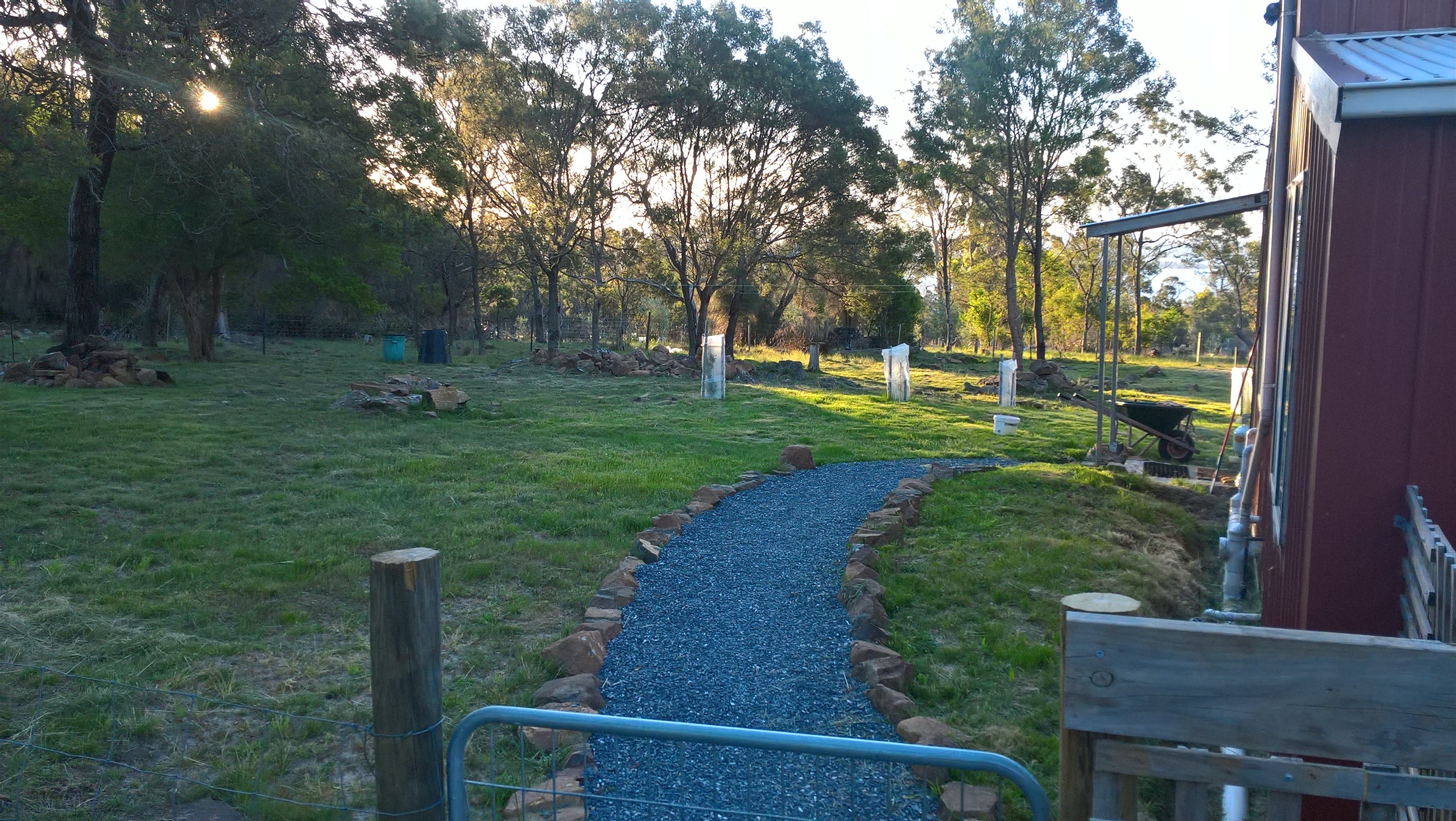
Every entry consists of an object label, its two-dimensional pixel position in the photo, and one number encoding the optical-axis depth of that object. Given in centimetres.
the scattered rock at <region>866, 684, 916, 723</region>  385
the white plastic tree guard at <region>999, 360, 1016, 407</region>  1781
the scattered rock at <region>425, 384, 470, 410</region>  1366
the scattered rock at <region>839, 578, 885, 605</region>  531
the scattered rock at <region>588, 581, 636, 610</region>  517
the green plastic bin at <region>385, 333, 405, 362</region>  2670
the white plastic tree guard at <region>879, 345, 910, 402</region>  1934
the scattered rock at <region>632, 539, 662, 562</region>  616
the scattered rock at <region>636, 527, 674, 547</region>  650
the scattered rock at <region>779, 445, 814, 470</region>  989
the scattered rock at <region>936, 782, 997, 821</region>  307
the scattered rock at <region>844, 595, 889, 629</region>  495
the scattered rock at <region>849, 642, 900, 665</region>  441
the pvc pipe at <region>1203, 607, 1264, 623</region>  539
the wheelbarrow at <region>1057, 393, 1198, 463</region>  1139
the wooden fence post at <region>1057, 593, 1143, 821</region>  169
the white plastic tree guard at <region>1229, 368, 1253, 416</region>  1123
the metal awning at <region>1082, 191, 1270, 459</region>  774
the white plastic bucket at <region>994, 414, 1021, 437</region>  1373
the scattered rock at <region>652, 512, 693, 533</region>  695
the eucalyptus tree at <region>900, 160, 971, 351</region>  3098
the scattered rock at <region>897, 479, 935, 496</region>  853
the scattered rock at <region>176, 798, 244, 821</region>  304
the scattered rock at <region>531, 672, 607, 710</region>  382
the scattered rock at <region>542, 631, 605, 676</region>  423
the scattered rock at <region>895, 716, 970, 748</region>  350
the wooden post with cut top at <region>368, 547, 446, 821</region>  225
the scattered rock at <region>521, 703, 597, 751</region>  353
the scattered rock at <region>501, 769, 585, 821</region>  300
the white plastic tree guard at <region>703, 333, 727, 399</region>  1828
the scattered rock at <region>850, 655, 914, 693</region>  416
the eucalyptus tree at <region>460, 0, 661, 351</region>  2734
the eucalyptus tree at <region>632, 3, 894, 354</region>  2819
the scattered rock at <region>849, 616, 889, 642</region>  475
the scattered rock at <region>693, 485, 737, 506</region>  792
